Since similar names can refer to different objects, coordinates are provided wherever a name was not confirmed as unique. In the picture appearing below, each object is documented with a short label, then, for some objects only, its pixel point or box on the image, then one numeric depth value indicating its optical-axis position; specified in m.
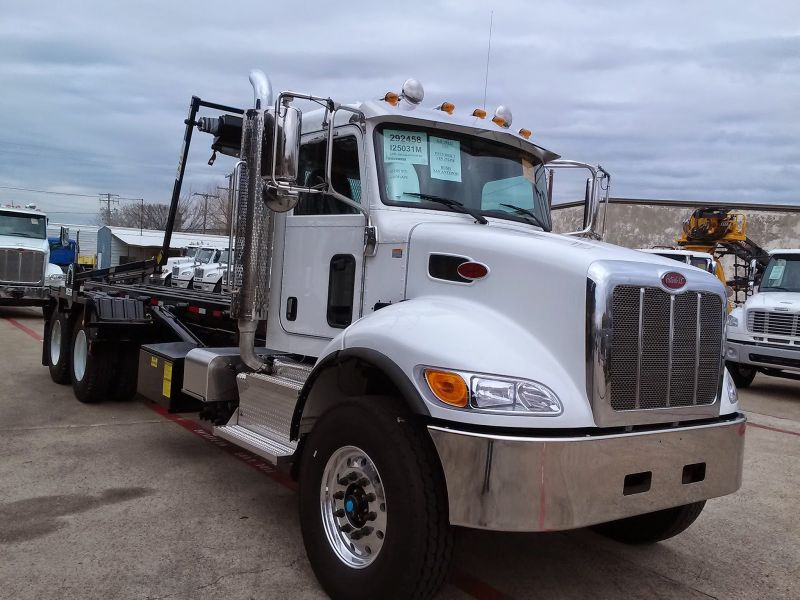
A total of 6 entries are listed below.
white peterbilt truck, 2.96
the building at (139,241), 41.72
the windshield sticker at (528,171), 4.80
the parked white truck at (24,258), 17.34
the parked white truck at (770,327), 10.69
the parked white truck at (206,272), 18.61
